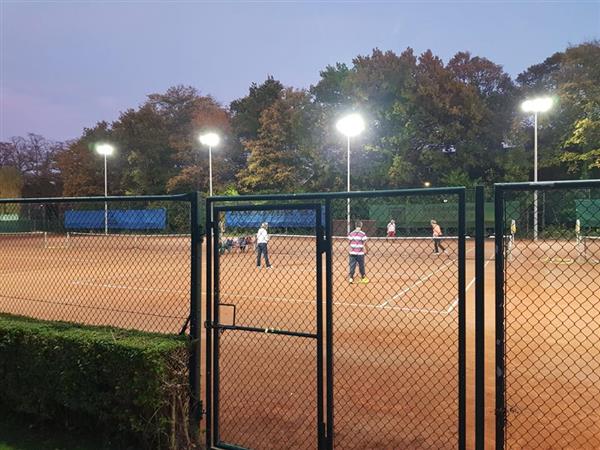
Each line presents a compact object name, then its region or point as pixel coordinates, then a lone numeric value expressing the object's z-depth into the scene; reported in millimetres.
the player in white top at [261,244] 18386
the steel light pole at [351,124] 34859
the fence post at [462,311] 3342
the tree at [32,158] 76294
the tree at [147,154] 59844
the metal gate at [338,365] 3877
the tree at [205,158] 56781
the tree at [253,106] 58906
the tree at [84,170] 64688
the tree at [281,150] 52156
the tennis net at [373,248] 21498
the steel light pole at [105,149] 49219
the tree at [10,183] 60875
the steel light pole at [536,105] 31200
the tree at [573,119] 39375
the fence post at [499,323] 3354
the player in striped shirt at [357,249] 14734
